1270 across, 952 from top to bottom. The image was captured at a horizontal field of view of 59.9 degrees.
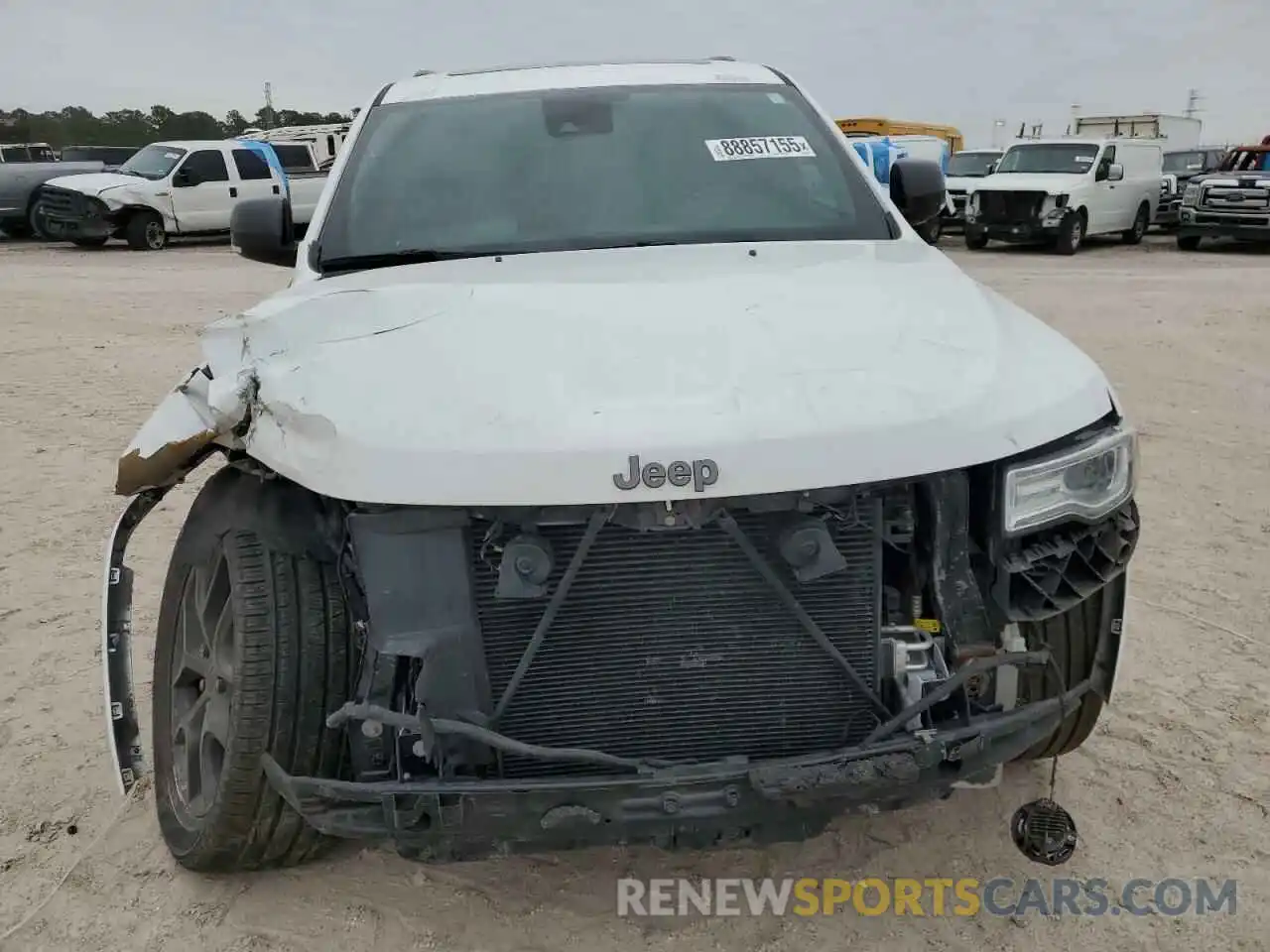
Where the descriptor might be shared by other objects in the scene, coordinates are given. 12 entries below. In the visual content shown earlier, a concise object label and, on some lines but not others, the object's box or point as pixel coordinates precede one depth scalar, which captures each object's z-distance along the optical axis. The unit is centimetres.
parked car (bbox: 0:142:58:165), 2414
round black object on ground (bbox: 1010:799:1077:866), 266
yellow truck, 2894
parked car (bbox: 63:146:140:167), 2594
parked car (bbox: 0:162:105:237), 1845
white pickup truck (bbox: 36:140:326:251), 1730
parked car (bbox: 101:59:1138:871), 201
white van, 1714
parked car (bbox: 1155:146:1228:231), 2011
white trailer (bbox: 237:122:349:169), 2077
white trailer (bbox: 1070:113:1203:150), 2612
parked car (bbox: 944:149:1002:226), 1970
